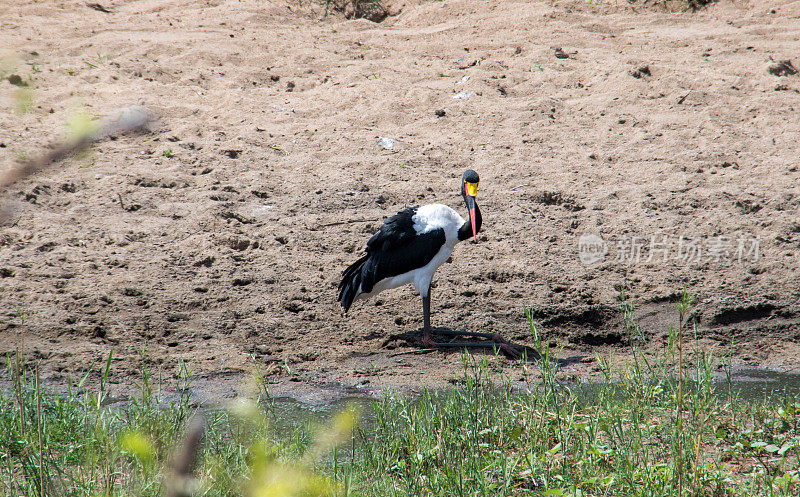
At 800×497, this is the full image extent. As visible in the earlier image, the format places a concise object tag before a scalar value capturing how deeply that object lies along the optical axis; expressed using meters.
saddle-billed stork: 67.29
